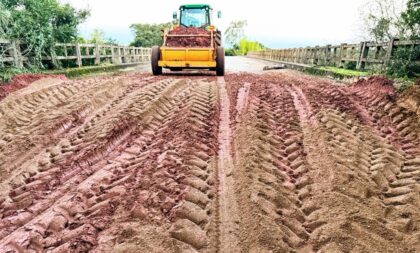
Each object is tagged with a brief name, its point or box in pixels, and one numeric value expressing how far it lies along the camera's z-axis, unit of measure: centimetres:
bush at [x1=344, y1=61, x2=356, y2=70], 1164
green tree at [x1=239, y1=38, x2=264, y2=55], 4653
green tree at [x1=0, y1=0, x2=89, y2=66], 995
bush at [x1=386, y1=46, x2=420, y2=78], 826
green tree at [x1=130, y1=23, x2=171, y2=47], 3681
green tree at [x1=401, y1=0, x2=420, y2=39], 852
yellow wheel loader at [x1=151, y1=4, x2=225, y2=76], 991
